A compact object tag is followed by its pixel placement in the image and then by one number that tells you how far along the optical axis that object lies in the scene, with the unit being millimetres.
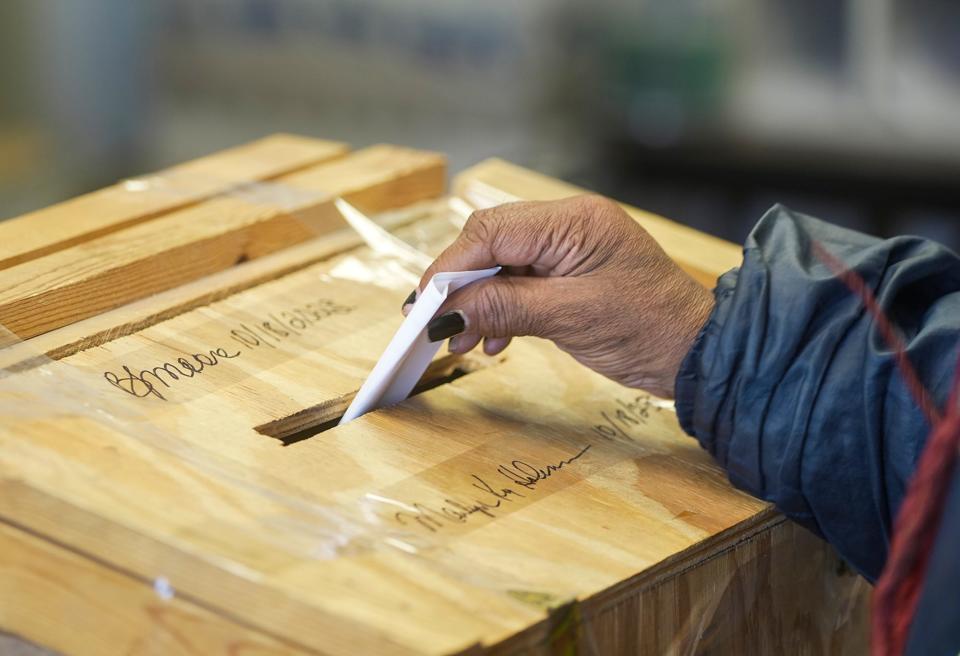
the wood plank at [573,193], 1424
